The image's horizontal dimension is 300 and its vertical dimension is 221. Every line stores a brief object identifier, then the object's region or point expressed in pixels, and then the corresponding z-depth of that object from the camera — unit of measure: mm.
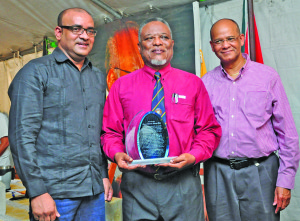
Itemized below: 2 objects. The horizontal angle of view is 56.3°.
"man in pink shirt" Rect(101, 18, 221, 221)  1581
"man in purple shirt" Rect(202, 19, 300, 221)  1860
